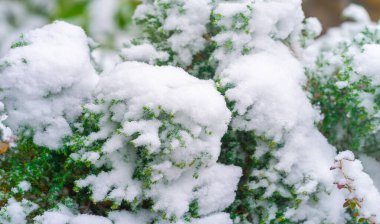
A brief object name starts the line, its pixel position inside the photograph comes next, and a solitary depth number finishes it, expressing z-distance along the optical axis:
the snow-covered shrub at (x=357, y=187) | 1.32
